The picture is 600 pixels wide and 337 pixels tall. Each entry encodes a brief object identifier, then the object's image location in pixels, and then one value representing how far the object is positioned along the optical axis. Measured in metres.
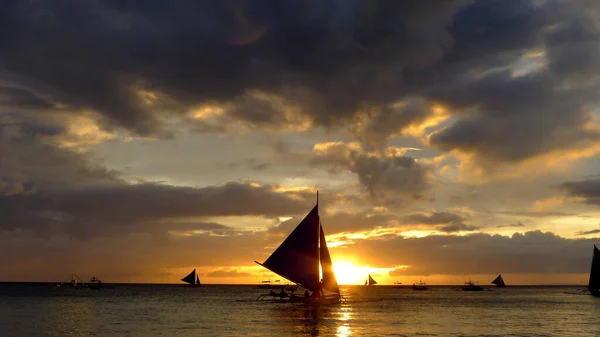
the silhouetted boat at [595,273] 146.71
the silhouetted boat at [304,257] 90.94
